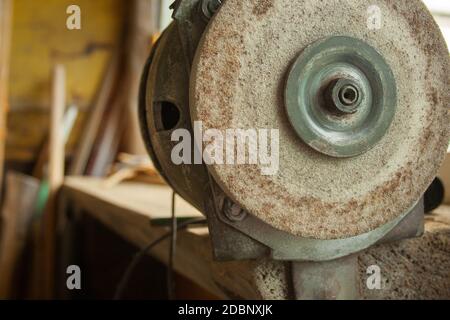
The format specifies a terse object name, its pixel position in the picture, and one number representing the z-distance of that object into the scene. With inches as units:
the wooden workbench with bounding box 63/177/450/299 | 32.7
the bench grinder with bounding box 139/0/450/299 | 27.6
